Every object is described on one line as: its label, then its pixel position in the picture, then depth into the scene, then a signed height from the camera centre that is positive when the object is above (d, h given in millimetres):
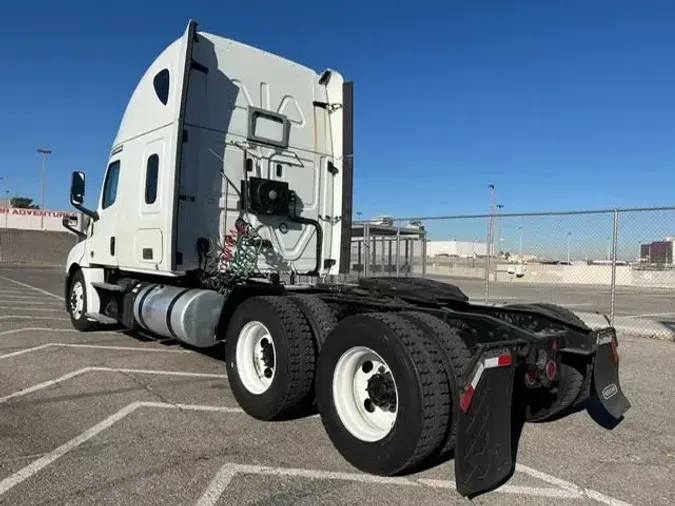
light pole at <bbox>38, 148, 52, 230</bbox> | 55284 +3271
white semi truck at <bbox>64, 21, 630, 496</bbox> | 3529 -306
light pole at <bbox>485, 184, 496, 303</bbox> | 11375 +455
